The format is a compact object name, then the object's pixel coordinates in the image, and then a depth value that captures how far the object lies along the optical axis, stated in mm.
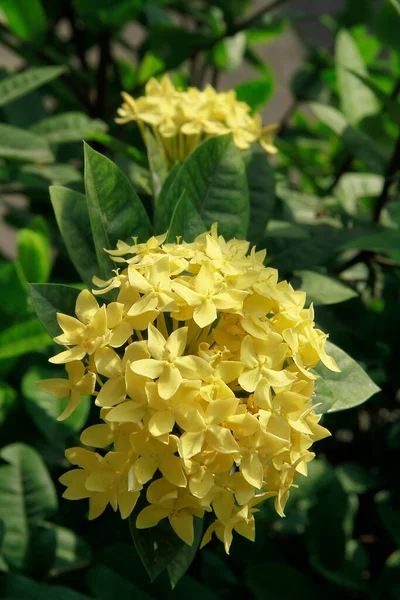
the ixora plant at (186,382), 657
